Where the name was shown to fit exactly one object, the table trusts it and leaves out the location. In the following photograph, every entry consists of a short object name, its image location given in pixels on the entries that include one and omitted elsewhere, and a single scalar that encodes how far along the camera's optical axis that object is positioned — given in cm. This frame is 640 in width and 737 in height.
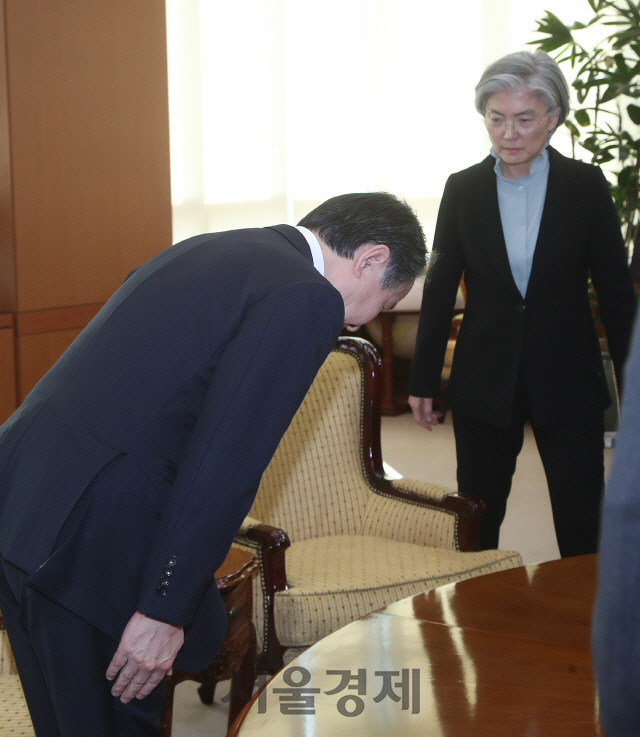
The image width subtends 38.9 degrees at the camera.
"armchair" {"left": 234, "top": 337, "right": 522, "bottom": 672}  236
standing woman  252
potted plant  491
